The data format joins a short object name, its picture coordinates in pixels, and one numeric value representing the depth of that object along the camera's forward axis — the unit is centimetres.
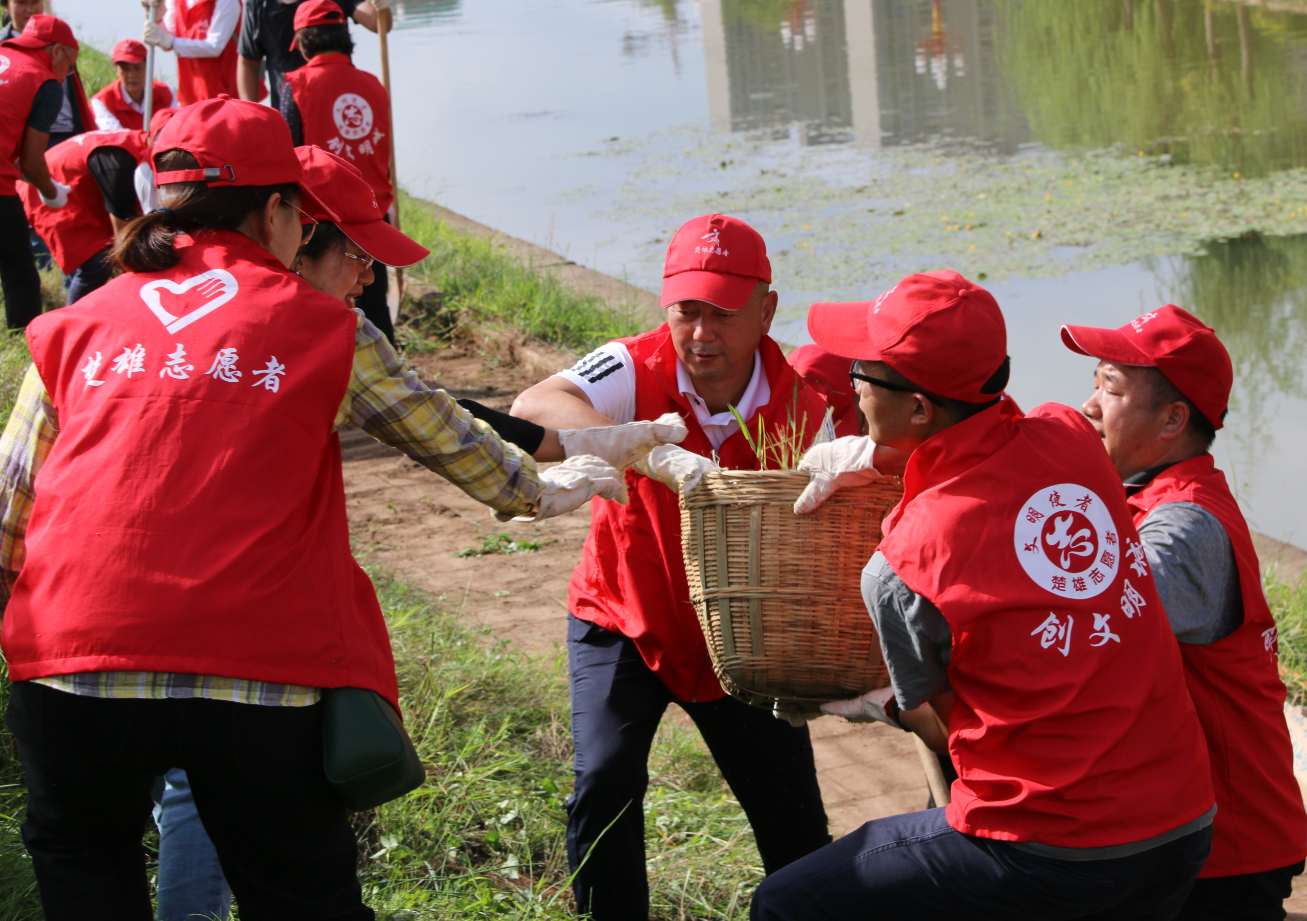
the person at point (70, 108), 764
